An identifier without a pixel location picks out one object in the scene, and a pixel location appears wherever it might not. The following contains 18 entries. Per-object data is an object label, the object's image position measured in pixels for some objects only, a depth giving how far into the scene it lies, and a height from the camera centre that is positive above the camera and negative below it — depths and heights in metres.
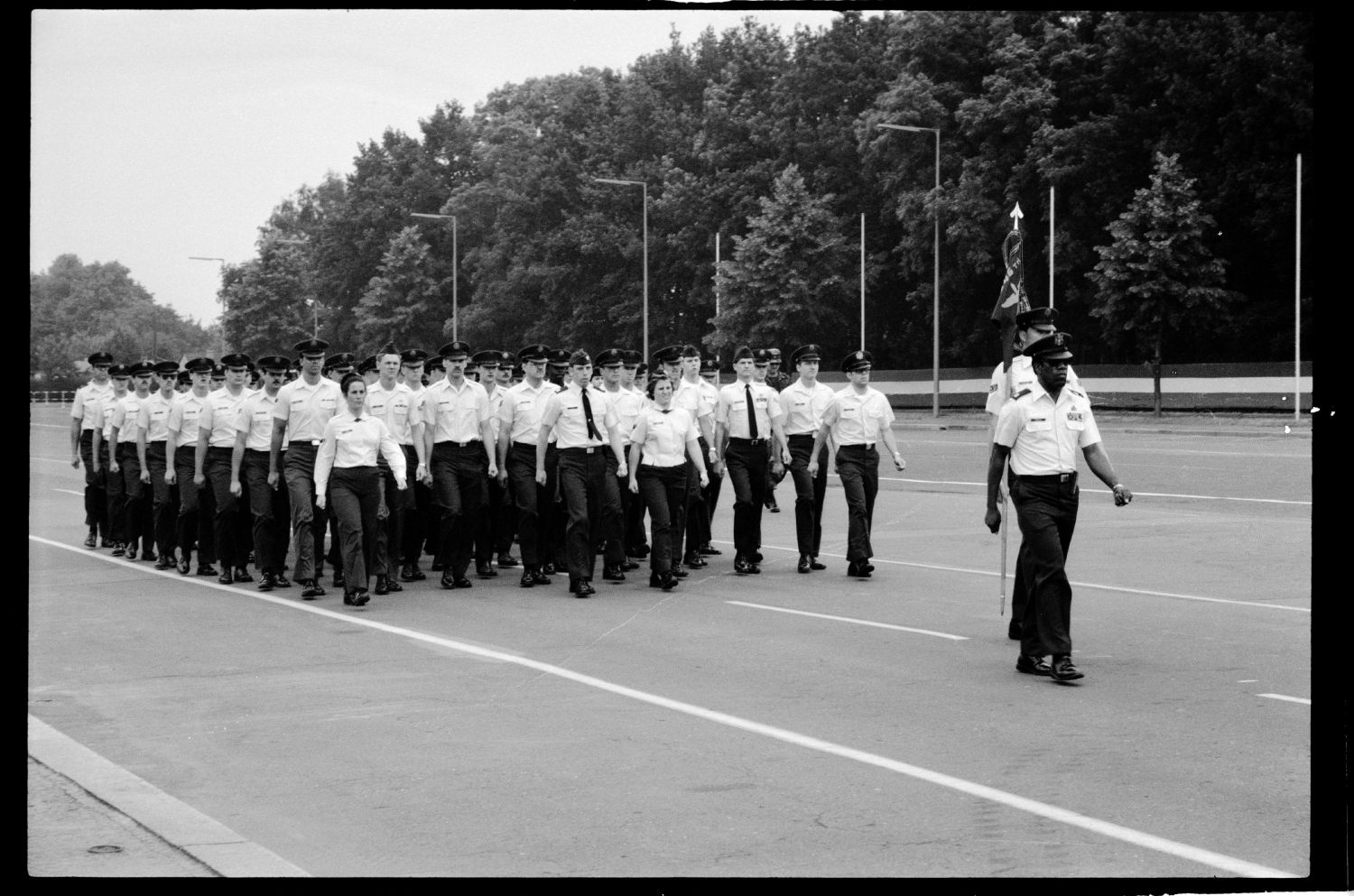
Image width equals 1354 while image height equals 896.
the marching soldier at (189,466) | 15.81 -0.52
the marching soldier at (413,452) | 14.67 -0.36
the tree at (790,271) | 56.94 +5.24
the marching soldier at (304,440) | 14.06 -0.23
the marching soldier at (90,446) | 18.80 -0.39
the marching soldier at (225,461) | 15.00 -0.46
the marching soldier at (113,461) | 17.78 -0.54
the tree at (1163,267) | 44.94 +4.30
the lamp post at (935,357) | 49.06 +1.82
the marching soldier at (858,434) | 14.39 -0.17
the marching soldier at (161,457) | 16.33 -0.45
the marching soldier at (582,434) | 14.06 -0.17
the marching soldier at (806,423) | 15.12 -0.08
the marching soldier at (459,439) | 14.76 -0.23
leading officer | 9.43 -0.32
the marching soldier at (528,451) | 14.62 -0.34
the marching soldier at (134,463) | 17.19 -0.54
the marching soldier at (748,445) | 14.96 -0.29
